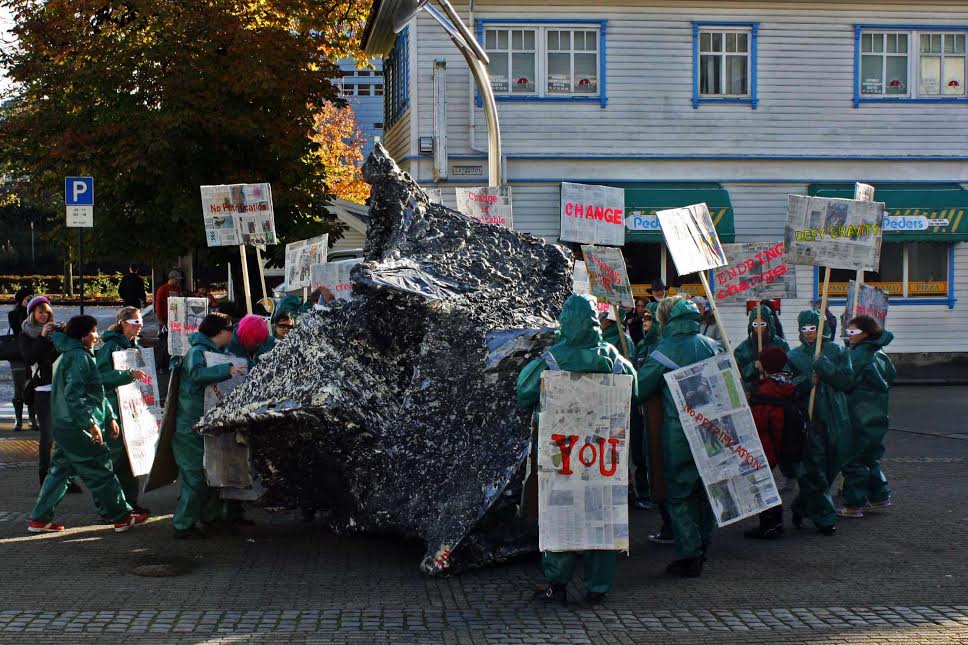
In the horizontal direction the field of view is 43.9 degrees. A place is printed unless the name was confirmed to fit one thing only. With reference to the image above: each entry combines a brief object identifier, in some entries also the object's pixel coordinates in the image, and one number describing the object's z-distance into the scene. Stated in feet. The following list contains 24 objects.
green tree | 63.82
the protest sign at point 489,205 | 43.91
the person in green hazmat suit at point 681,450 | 24.71
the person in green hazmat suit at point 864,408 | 30.73
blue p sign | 54.54
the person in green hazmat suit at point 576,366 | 21.86
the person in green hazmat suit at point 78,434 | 28.68
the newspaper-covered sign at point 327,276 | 42.29
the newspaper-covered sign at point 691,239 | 29.78
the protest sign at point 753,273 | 36.24
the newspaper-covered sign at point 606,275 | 36.58
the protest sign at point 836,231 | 33.40
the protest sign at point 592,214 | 38.93
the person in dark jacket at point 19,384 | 49.06
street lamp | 49.44
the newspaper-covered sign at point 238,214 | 41.81
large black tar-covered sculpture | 24.93
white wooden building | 73.15
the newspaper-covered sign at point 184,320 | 36.42
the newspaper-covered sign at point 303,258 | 43.73
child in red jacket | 28.35
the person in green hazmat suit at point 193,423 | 28.84
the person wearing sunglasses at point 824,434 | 29.14
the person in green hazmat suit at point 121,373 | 29.43
